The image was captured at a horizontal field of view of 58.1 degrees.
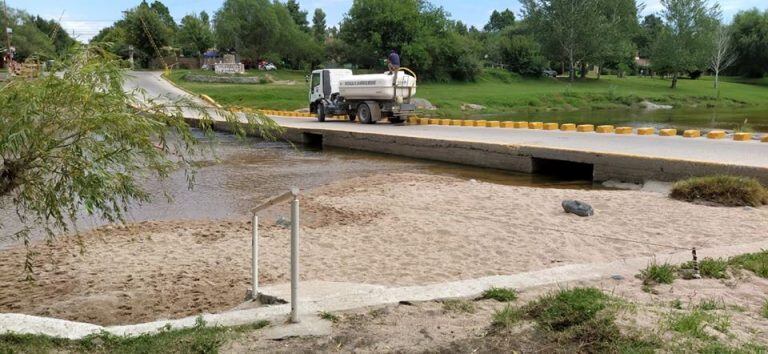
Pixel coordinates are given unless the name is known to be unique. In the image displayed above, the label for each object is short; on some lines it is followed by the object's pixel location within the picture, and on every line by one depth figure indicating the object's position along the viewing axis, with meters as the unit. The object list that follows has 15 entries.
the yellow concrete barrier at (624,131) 19.78
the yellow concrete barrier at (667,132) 18.80
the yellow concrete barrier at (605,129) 20.28
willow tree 4.52
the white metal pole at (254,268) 5.73
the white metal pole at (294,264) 4.70
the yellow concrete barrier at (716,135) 17.94
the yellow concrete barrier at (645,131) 19.38
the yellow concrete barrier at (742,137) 17.39
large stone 10.27
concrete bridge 13.54
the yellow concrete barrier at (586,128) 20.77
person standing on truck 24.06
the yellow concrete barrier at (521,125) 22.88
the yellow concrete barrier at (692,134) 18.62
